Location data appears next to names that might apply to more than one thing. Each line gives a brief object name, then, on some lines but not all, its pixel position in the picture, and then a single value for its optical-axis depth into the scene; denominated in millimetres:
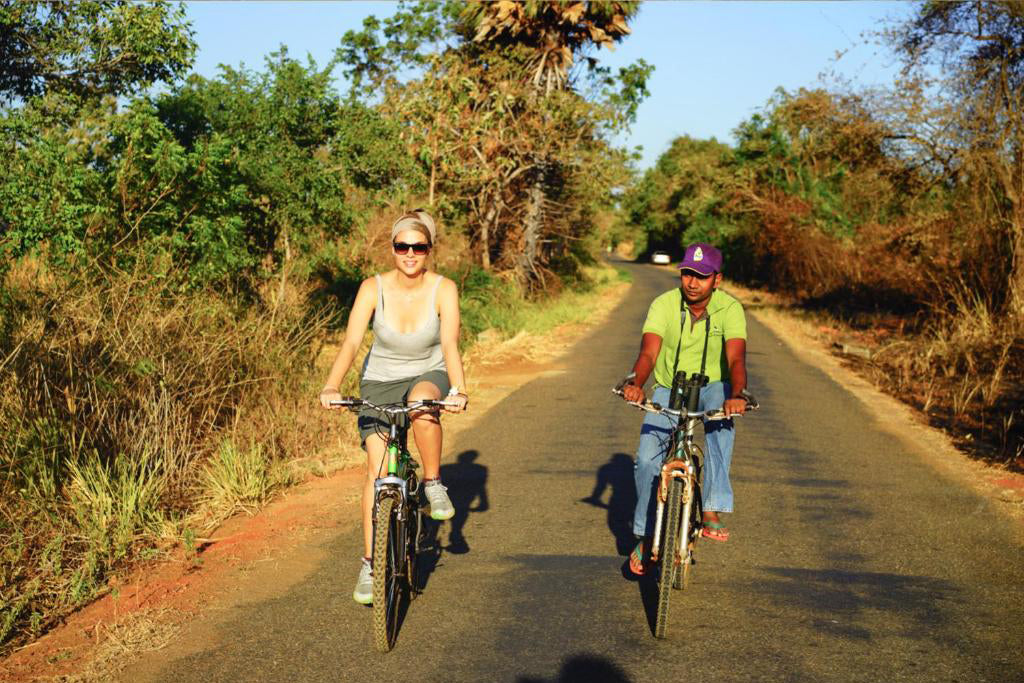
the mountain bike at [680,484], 4767
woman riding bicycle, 4719
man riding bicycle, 5188
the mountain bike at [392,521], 4375
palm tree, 25375
